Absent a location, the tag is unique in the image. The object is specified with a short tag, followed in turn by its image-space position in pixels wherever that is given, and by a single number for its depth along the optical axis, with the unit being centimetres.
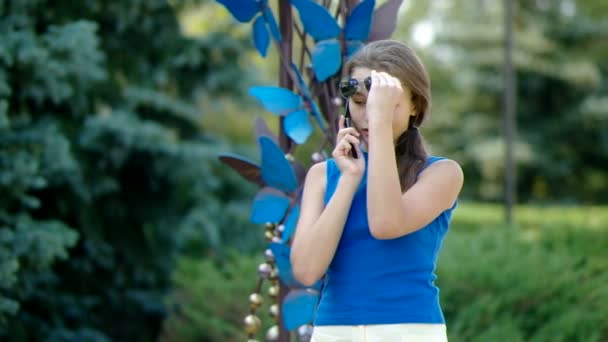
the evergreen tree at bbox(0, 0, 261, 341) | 883
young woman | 338
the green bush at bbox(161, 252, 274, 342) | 834
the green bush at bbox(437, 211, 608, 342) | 713
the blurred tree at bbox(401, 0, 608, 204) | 3115
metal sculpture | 530
